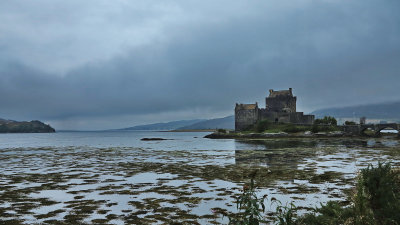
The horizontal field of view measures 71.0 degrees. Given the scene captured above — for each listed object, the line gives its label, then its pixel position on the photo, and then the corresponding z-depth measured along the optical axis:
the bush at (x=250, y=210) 7.10
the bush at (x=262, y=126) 113.69
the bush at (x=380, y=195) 8.20
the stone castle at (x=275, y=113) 125.00
